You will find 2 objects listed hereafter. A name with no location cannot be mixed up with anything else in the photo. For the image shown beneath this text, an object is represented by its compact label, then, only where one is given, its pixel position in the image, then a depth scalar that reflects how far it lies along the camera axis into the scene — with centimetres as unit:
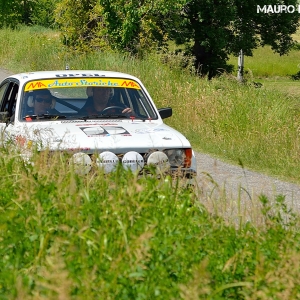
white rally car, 1398
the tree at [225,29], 7303
